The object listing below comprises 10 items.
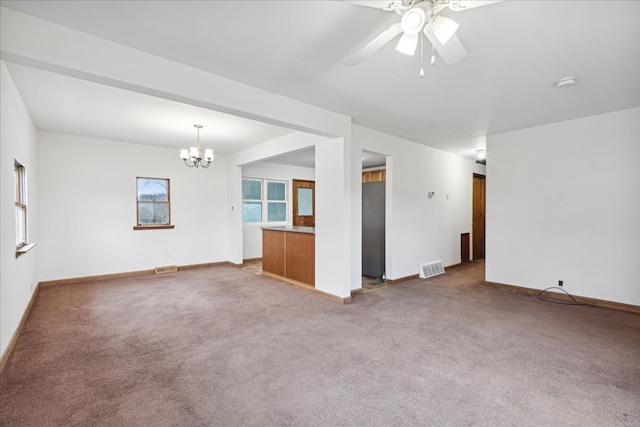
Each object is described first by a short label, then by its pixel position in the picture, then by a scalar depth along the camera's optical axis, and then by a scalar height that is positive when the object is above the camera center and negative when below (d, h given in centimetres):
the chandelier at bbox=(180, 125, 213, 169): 468 +89
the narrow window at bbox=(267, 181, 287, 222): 789 +23
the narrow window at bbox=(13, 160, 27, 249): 348 +7
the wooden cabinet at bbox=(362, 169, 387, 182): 734 +86
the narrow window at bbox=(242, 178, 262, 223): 750 +25
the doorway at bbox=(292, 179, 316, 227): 827 +19
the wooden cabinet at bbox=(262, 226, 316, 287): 481 -77
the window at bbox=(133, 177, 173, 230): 588 +13
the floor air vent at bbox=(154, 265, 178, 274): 597 -118
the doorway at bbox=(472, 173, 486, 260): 734 -15
